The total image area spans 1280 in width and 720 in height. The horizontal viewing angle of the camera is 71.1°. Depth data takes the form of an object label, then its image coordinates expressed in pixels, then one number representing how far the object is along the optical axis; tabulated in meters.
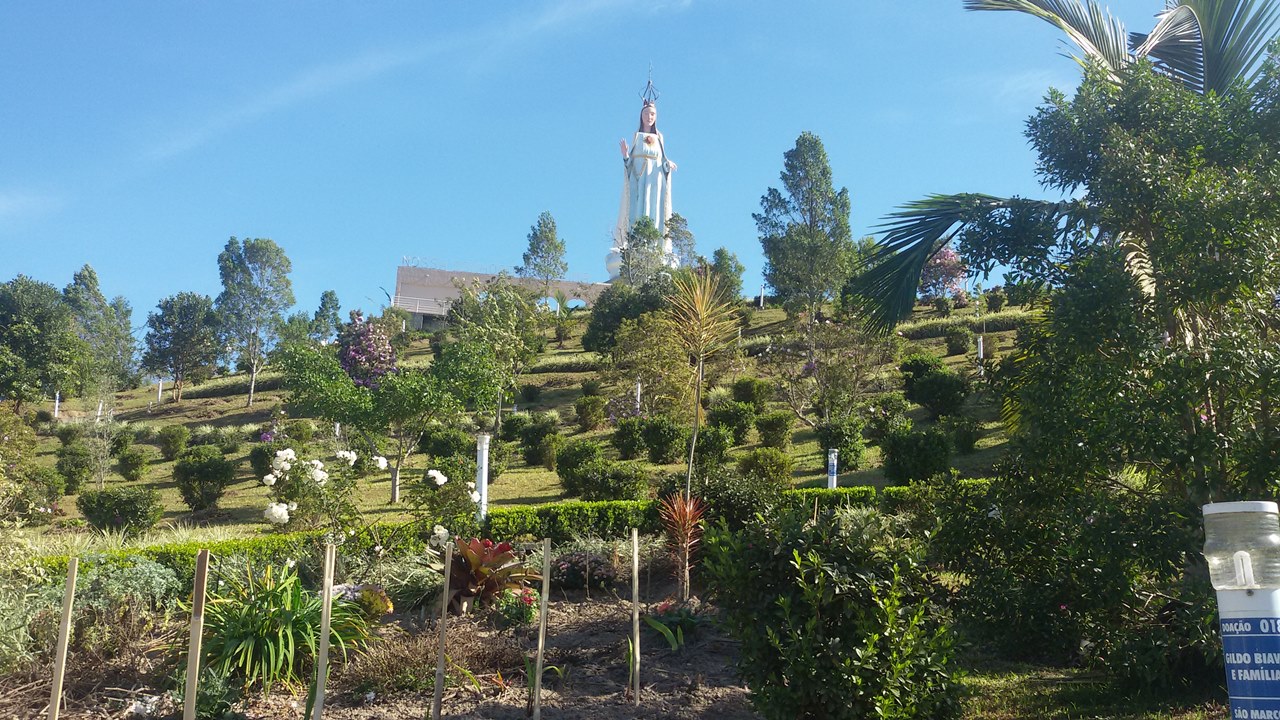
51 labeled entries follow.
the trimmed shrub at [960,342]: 30.33
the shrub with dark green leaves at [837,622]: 4.33
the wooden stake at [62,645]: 4.88
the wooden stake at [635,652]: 5.59
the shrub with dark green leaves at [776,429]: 19.47
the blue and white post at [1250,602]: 2.41
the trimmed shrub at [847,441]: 17.17
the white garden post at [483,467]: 11.59
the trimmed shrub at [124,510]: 14.98
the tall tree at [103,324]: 43.19
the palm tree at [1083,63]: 6.46
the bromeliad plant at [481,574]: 7.23
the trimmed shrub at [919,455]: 14.73
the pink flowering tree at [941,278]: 36.08
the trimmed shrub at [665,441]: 18.59
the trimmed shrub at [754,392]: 23.65
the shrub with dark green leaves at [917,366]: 22.41
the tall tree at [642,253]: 49.34
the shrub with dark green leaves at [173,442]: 25.09
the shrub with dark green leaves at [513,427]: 23.56
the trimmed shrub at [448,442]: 21.12
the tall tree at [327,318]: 54.47
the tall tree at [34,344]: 33.00
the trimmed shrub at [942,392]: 20.52
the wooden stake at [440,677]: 4.92
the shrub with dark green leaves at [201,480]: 17.33
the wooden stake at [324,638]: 4.61
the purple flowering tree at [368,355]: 26.75
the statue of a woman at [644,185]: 58.97
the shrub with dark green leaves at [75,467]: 20.92
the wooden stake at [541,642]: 5.10
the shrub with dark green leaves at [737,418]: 20.30
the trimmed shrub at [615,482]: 14.54
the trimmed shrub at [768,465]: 15.34
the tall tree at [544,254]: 54.50
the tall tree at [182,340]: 43.41
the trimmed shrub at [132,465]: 21.78
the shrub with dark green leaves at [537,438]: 20.30
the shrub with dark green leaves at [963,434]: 17.55
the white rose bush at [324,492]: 9.94
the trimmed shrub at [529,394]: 31.28
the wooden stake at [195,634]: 4.21
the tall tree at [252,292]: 47.22
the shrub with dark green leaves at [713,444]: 17.66
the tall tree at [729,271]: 40.06
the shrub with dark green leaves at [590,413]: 24.25
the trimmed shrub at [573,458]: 15.87
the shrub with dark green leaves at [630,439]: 19.31
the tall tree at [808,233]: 31.44
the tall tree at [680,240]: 53.72
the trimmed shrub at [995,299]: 38.50
